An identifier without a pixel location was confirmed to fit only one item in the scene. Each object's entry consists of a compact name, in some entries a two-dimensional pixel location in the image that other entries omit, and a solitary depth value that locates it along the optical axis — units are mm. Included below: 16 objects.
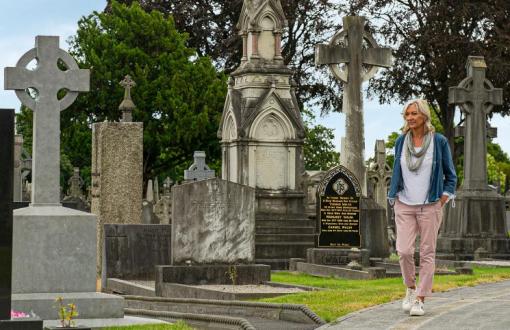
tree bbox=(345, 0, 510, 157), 42625
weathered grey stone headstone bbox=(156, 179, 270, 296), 17047
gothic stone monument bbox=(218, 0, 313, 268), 26797
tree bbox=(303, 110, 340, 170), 61041
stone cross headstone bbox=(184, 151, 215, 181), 32250
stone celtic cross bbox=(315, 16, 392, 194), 23266
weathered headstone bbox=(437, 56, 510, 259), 23484
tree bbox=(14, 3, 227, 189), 49250
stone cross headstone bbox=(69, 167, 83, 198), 42647
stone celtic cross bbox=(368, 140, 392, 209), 36875
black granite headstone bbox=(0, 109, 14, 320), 8664
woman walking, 10234
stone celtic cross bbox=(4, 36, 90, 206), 11984
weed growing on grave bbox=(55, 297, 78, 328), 8898
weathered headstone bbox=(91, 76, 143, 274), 23078
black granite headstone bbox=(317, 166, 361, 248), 21578
